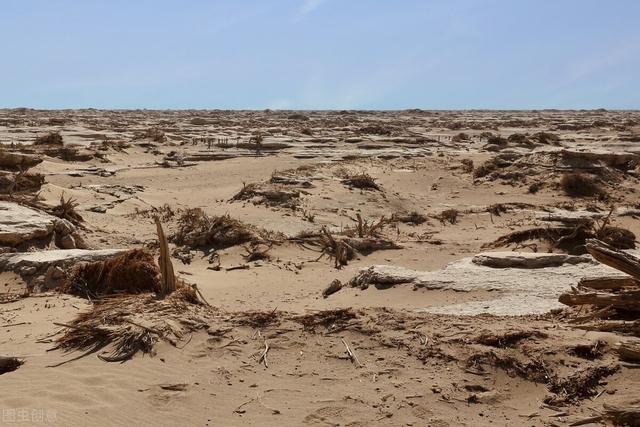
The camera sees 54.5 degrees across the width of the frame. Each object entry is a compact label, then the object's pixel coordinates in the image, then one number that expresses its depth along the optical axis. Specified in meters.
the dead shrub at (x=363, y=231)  9.25
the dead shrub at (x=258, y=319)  5.04
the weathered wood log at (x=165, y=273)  5.76
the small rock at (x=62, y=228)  8.01
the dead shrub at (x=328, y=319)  4.95
